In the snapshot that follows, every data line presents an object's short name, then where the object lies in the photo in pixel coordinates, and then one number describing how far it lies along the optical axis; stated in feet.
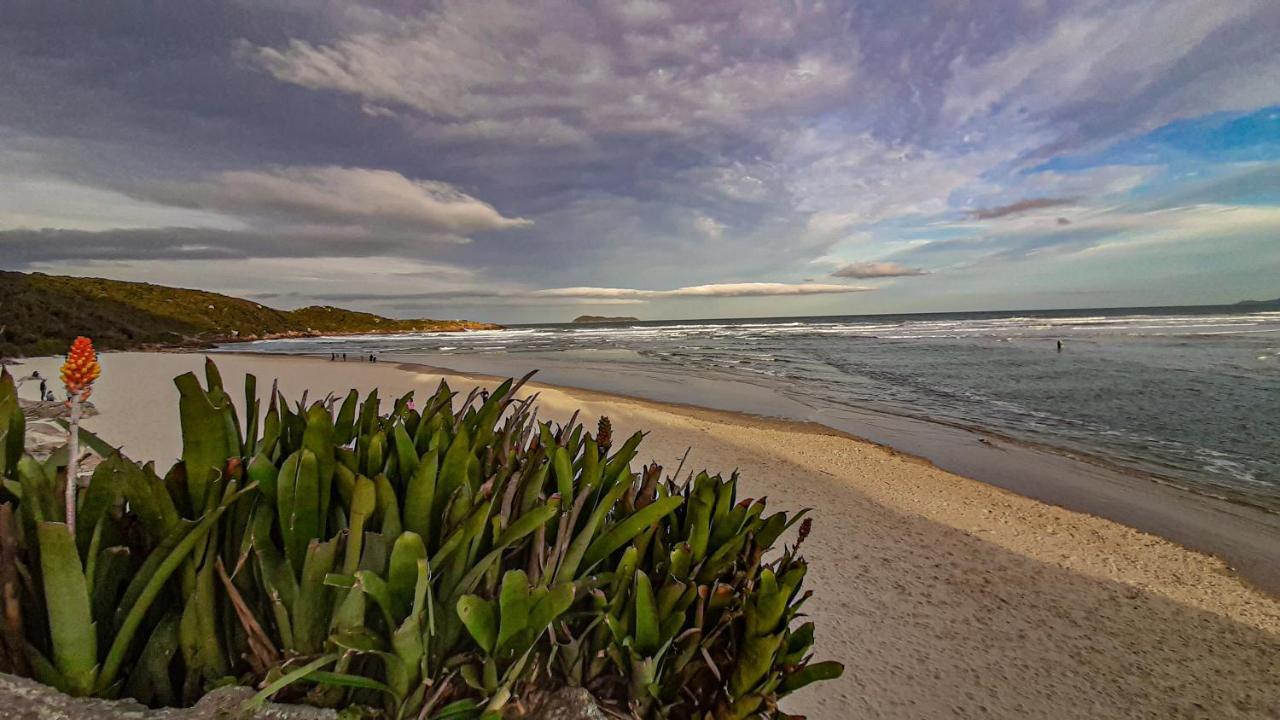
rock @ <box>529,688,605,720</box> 3.47
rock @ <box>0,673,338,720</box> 2.82
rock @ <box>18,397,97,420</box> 13.32
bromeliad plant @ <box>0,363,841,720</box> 3.13
